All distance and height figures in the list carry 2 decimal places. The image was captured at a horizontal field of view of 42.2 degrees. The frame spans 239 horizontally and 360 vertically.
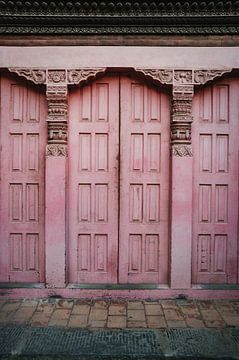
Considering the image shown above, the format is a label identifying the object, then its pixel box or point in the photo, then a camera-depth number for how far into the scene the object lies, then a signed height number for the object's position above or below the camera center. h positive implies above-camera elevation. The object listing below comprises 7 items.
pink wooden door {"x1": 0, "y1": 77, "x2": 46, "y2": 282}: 4.79 -0.11
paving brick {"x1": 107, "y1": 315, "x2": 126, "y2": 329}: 3.88 -1.87
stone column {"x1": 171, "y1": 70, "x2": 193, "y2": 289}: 4.60 +0.07
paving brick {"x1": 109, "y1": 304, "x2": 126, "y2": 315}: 4.22 -1.86
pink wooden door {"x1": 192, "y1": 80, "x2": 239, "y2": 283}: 4.75 -0.01
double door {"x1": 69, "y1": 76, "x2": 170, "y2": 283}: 4.79 -0.09
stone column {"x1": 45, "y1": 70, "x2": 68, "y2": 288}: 4.59 +0.13
